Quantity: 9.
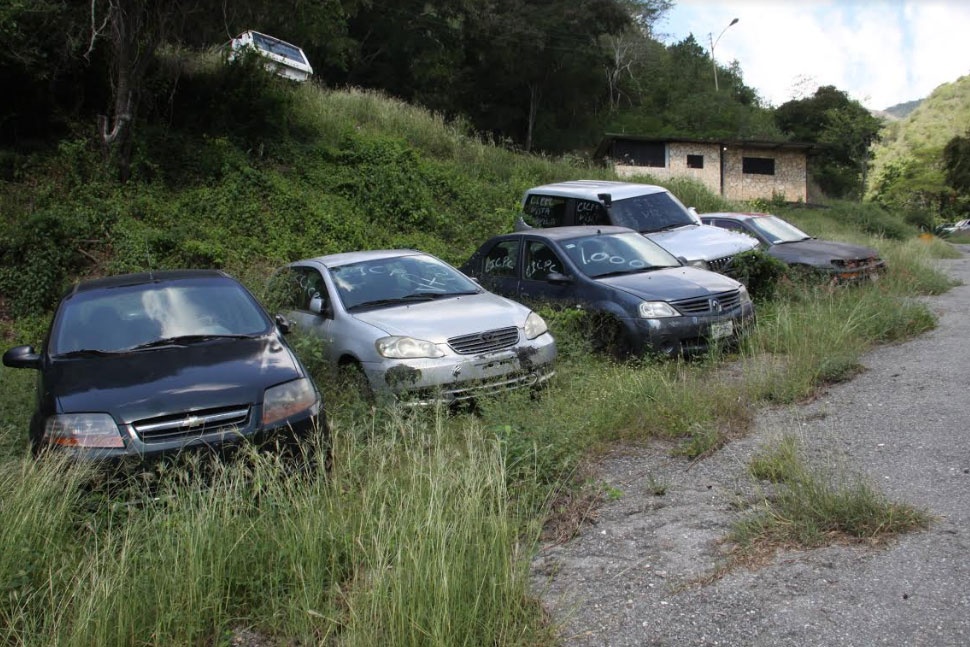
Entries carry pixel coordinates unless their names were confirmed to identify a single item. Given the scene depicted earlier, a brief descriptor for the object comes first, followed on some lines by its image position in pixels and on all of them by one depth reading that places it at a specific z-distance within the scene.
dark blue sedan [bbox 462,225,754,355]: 8.77
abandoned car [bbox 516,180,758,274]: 12.52
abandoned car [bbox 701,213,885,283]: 12.38
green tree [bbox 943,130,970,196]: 60.94
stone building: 40.56
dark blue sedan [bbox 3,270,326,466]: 5.12
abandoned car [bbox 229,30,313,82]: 17.77
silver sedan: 7.14
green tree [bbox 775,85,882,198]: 59.84
